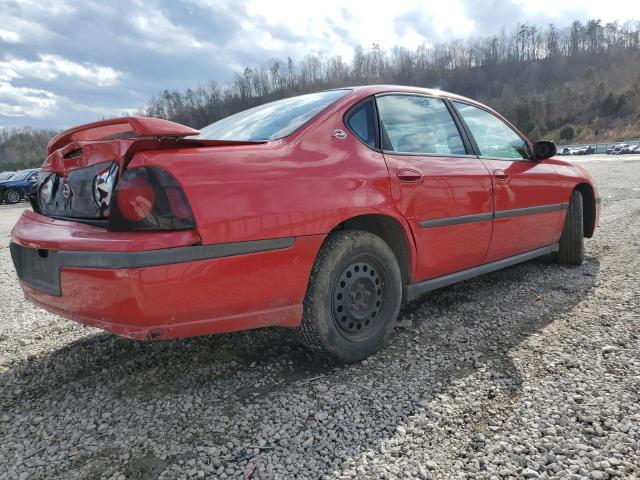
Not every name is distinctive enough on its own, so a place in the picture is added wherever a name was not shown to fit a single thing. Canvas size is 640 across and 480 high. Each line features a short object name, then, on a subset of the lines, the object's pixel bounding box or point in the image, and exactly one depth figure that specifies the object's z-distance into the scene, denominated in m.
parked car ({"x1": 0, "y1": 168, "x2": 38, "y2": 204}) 20.28
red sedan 1.81
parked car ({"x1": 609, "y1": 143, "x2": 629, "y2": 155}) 43.75
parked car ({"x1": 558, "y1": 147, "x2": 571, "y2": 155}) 51.39
